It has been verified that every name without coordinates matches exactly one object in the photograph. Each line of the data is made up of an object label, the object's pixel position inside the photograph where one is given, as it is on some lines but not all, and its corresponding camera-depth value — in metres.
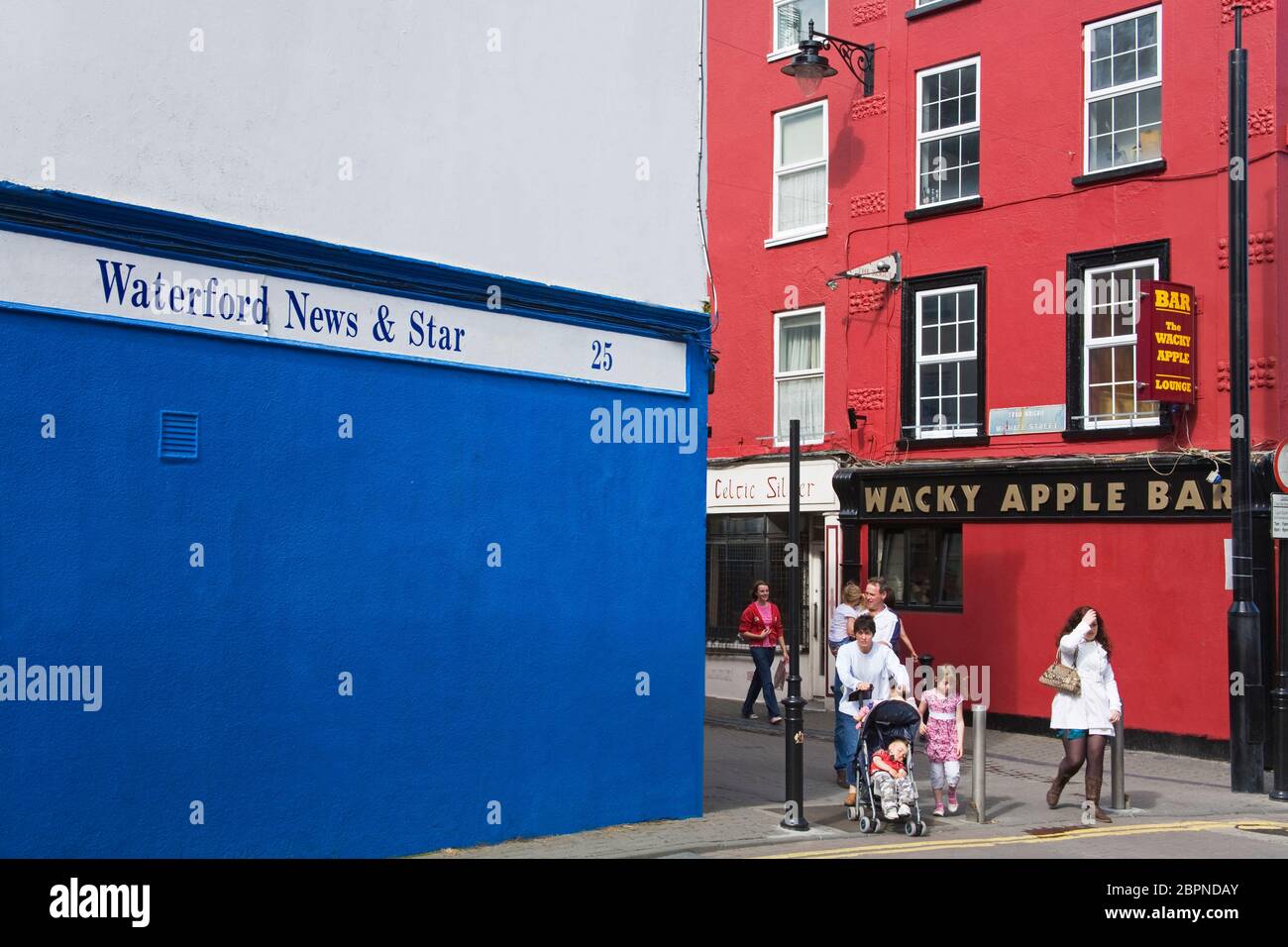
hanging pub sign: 15.75
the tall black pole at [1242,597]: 13.28
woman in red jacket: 17.69
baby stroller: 11.10
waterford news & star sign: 8.01
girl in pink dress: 11.98
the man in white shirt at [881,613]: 14.01
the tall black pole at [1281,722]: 12.79
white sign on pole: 12.97
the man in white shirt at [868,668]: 11.94
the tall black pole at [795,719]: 10.84
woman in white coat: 11.88
